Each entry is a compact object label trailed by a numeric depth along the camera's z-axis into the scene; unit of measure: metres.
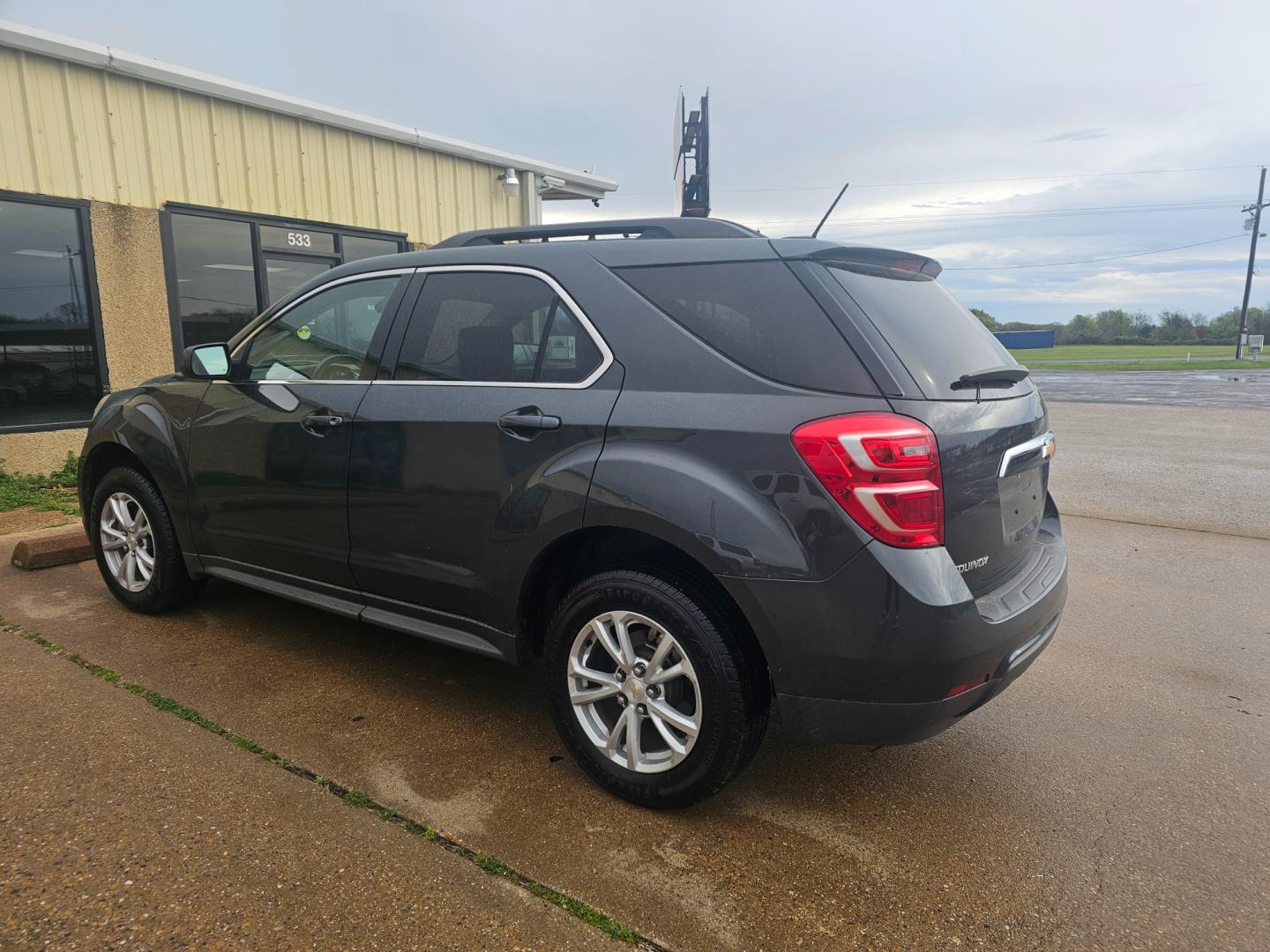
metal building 7.28
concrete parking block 5.12
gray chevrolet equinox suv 2.25
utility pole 41.56
